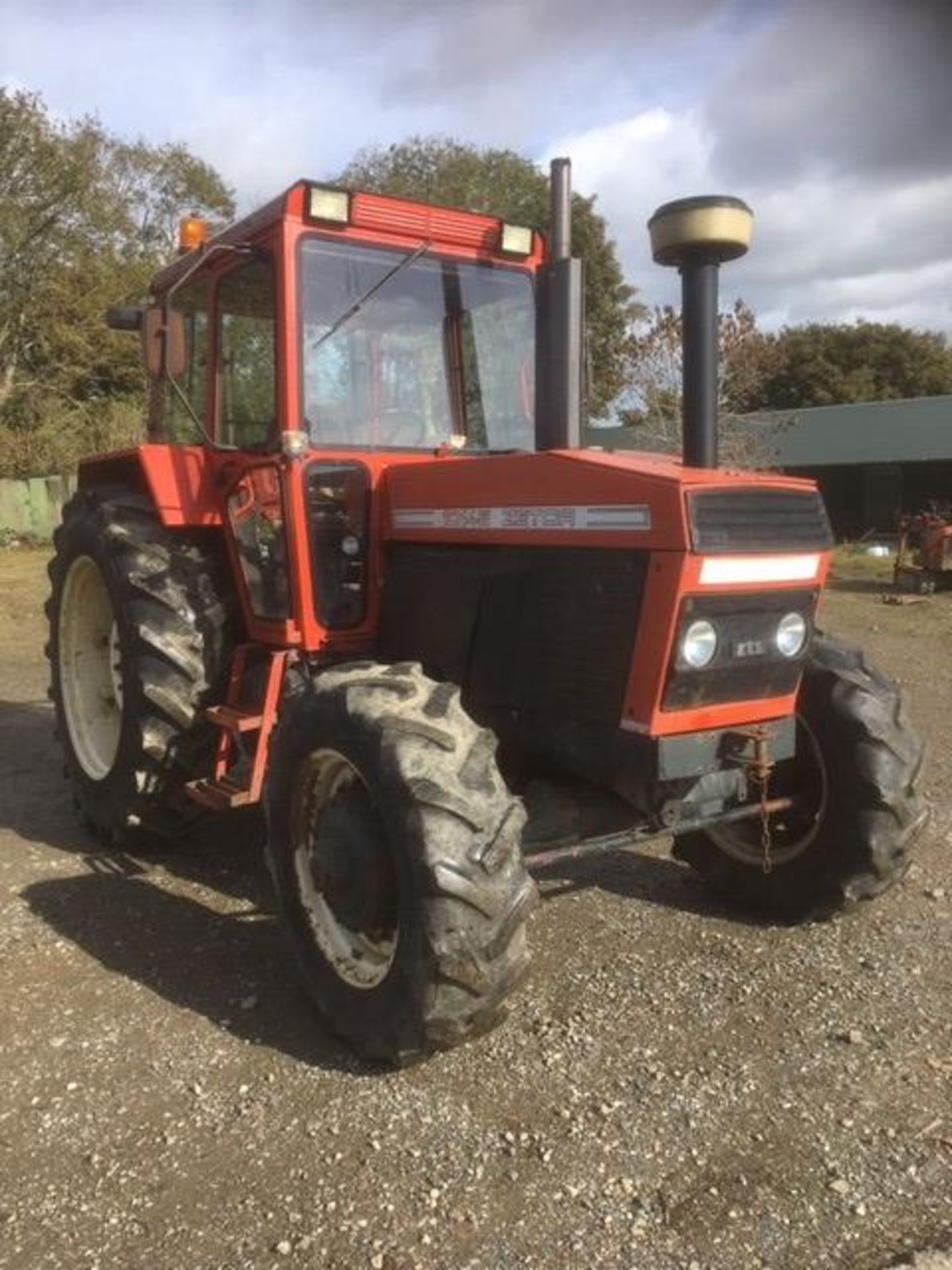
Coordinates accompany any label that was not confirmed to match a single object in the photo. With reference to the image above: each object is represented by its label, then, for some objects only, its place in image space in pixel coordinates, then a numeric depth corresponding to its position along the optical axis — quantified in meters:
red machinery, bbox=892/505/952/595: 15.39
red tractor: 3.31
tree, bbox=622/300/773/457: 20.58
